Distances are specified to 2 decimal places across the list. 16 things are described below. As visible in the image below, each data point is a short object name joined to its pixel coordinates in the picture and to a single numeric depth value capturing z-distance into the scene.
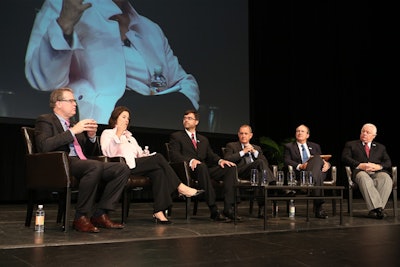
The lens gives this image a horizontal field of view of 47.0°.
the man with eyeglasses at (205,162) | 3.85
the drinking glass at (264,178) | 3.59
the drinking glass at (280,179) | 3.84
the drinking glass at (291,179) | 3.95
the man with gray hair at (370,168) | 4.39
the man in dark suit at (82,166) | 3.03
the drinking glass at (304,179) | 3.85
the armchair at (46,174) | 3.01
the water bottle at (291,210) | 4.38
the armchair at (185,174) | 3.90
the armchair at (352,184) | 4.55
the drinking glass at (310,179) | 3.84
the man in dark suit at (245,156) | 4.30
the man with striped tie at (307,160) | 4.30
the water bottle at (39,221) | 2.97
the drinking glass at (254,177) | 3.70
